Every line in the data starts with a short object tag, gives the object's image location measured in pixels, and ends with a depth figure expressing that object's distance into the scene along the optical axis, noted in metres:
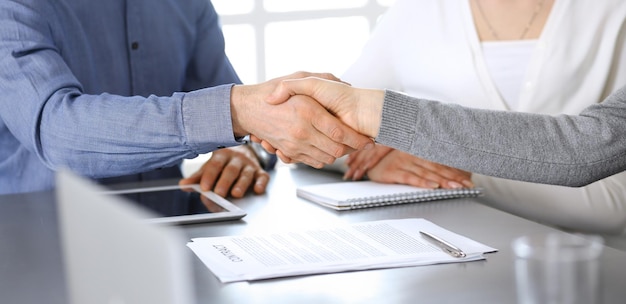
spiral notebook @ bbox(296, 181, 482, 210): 1.48
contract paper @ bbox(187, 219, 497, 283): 1.19
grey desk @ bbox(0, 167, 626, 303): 1.12
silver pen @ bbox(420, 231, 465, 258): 1.23
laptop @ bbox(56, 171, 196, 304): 0.58
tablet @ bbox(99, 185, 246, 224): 1.42
